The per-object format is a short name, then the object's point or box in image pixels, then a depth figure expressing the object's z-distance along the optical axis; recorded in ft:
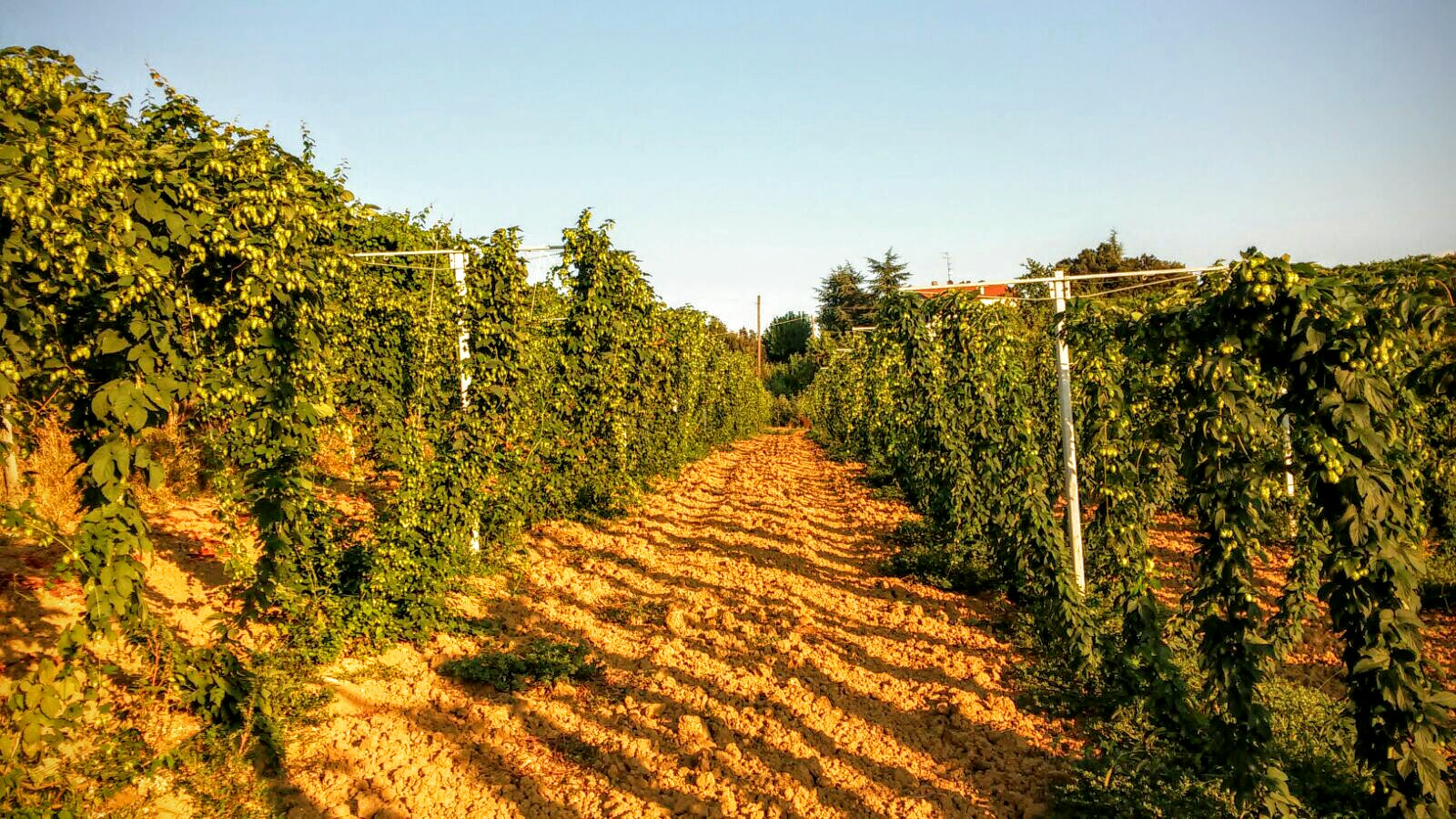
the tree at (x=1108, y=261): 117.19
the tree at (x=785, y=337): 181.32
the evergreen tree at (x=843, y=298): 172.65
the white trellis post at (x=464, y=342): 23.11
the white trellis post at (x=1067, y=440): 21.77
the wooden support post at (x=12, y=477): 19.55
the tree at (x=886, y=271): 167.32
